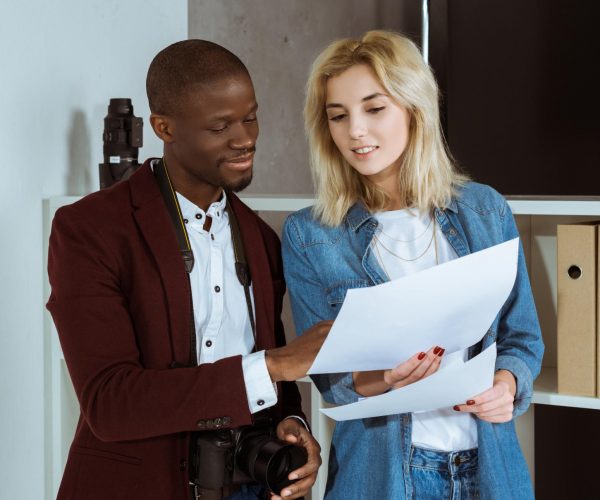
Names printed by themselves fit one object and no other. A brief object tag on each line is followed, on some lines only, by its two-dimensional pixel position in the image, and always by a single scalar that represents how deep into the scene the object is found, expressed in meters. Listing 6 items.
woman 1.50
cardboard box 1.88
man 1.33
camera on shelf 2.20
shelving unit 2.04
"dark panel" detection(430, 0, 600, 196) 3.03
